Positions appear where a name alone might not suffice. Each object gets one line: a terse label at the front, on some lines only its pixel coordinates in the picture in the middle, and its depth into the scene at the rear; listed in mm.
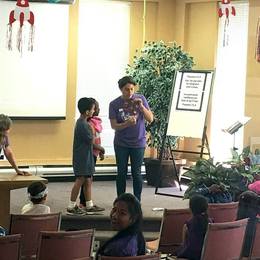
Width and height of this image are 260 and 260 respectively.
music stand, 8125
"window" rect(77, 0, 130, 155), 9281
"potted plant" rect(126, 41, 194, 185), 8695
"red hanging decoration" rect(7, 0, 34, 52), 7453
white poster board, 7898
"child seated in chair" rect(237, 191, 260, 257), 5109
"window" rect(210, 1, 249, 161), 8812
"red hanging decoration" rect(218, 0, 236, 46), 7480
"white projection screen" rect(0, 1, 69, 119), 8742
